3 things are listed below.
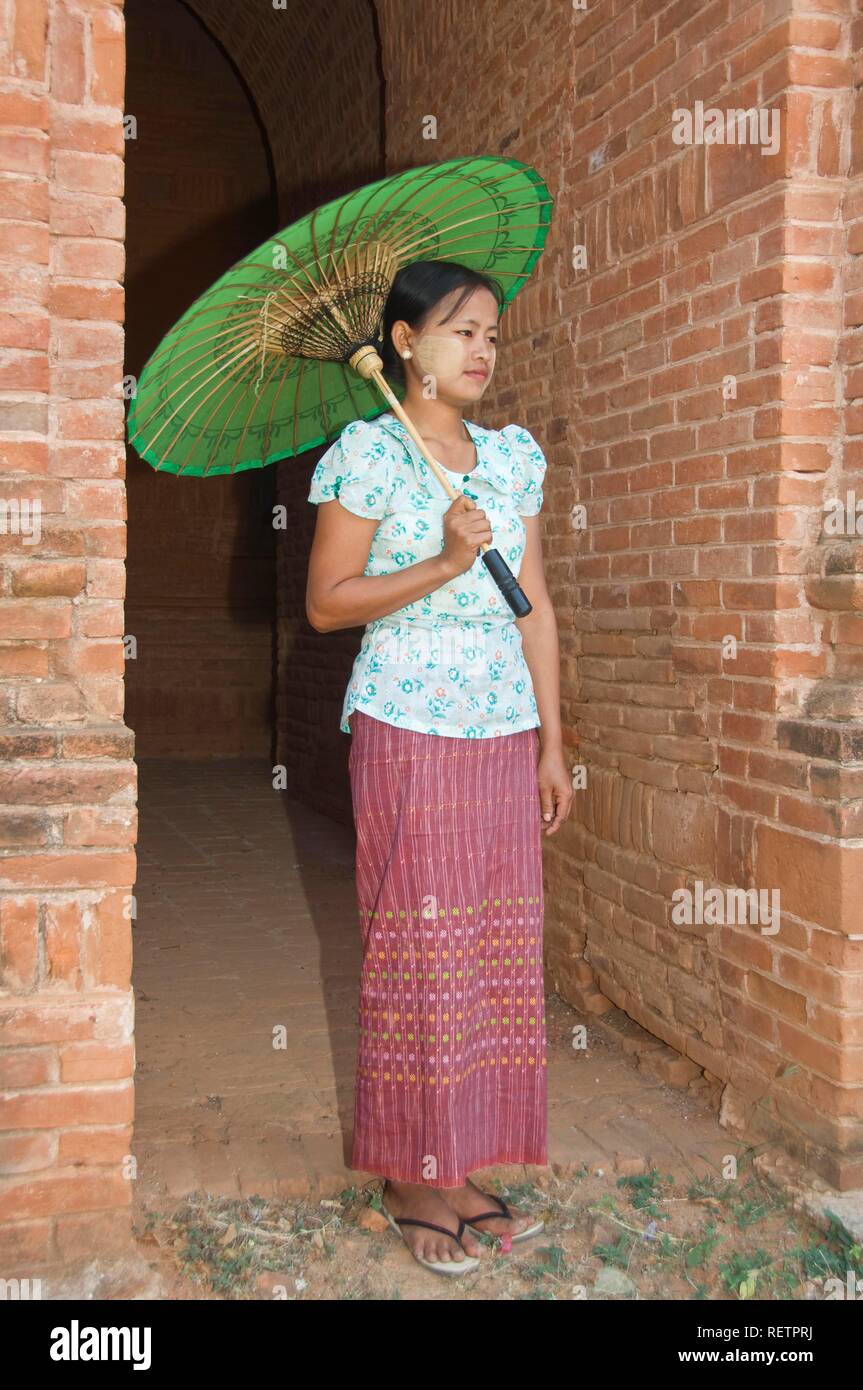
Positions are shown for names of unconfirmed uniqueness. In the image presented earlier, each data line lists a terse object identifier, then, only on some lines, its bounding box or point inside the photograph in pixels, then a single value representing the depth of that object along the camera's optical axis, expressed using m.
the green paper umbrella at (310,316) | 2.77
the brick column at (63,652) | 2.59
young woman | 2.75
